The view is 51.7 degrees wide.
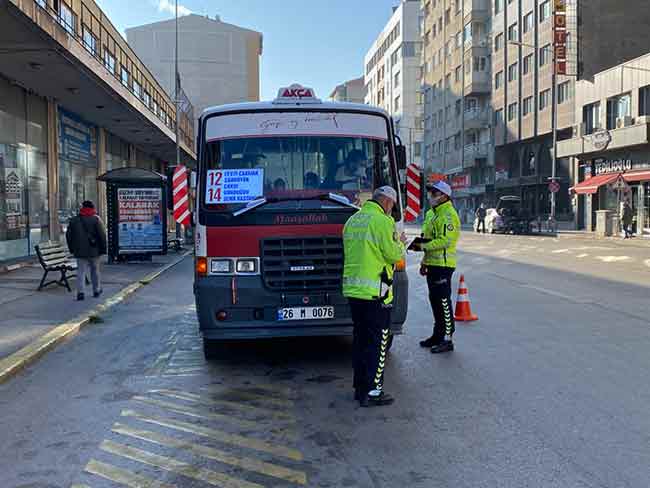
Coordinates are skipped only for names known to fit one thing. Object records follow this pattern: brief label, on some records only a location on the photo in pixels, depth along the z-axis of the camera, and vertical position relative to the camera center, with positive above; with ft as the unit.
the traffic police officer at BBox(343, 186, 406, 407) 17.93 -2.00
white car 140.83 -2.89
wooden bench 43.06 -3.34
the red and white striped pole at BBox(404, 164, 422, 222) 25.30 +0.70
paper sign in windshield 22.39 +0.82
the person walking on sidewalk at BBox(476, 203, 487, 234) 150.92 -2.08
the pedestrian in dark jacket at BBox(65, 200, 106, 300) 39.01 -1.68
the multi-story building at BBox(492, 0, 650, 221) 140.46 +31.22
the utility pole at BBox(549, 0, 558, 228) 130.41 +20.76
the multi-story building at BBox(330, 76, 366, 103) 425.69 +75.37
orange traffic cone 32.12 -4.81
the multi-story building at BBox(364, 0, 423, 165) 287.07 +60.81
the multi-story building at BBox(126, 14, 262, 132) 263.70 +61.68
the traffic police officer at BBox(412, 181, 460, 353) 24.75 -1.78
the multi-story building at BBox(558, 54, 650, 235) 112.88 +11.38
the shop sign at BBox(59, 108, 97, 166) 73.10 +8.33
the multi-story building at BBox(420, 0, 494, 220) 197.88 +36.79
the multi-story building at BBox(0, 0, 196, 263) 47.37 +11.04
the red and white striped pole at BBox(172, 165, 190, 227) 24.29 +0.66
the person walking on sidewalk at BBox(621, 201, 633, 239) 105.50 -1.92
